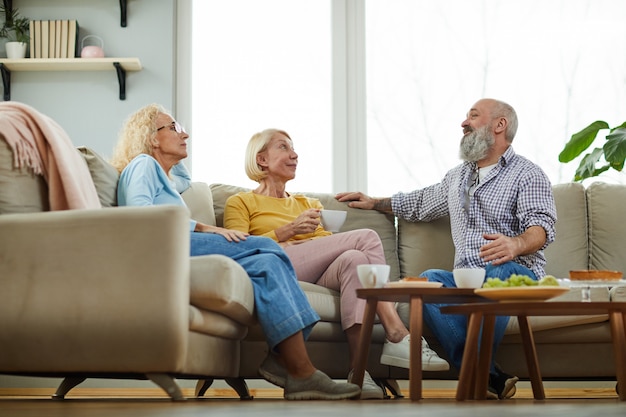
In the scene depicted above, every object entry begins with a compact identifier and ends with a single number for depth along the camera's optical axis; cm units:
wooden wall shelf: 457
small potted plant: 459
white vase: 459
